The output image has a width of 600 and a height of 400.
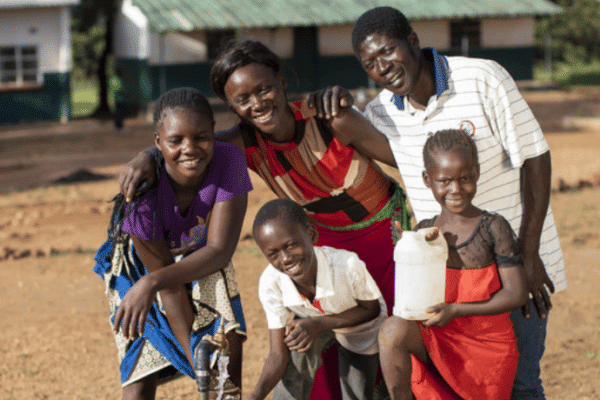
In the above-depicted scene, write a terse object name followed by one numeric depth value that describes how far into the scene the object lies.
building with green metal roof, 17.22
